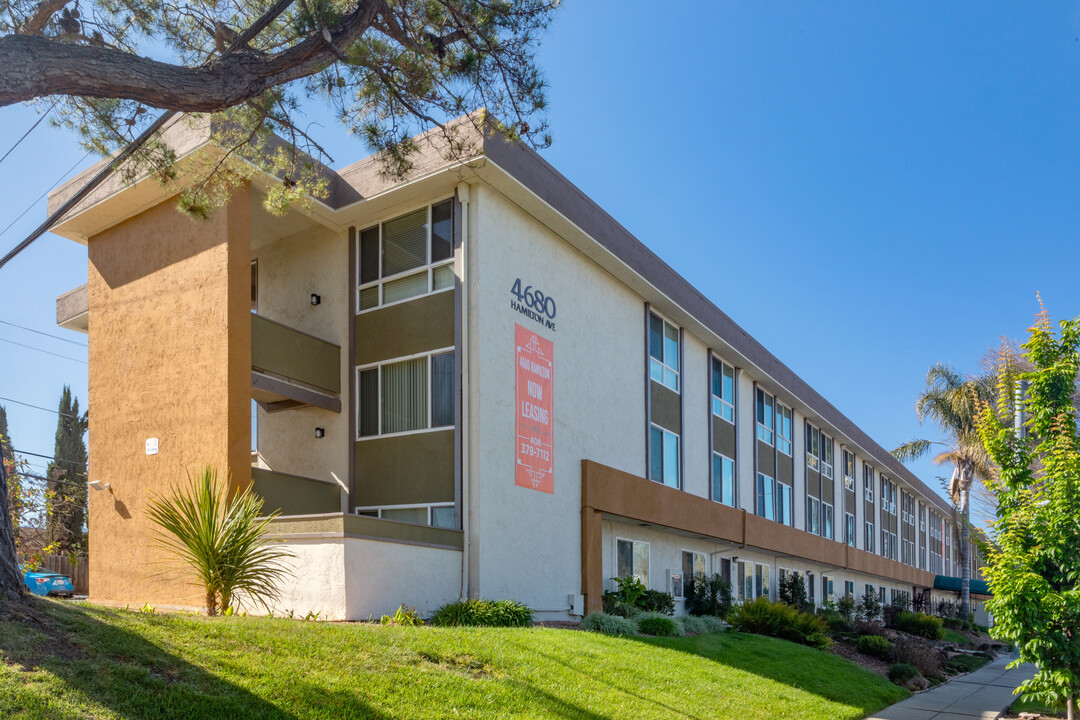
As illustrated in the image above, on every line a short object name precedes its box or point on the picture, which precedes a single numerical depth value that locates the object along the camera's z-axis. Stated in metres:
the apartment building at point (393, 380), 16.12
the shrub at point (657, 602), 20.59
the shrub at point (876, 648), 20.77
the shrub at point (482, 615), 14.38
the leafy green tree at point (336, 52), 9.91
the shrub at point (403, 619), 12.99
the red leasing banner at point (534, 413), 17.84
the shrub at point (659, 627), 17.44
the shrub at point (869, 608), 34.84
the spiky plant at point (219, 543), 11.91
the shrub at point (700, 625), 19.34
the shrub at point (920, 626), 30.98
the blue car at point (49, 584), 29.17
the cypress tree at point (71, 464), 36.91
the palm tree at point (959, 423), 42.38
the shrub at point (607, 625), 16.62
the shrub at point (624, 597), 19.23
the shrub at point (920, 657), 19.52
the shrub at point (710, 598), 24.39
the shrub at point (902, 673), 18.02
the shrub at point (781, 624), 20.56
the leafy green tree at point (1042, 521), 11.97
